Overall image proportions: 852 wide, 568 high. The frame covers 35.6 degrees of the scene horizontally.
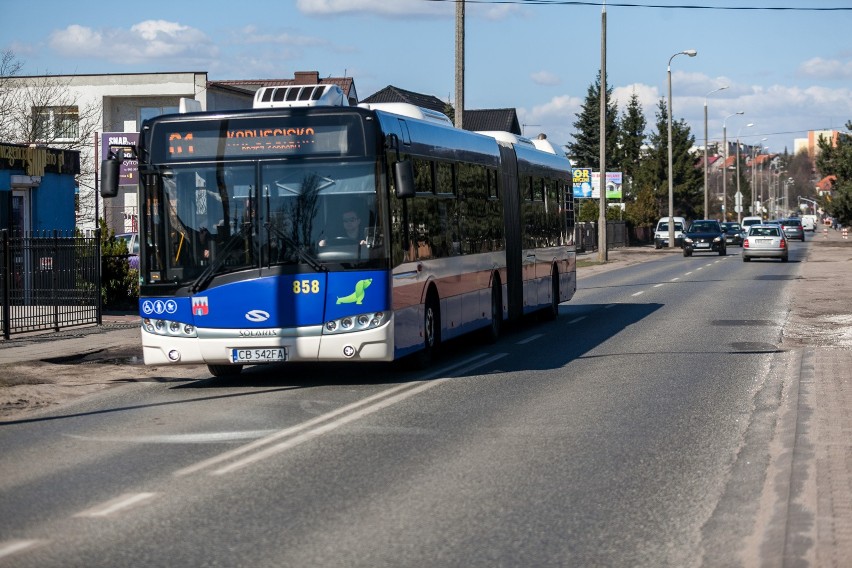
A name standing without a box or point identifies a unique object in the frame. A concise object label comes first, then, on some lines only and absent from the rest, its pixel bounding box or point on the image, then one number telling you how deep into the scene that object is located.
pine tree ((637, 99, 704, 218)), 105.62
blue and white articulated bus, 13.27
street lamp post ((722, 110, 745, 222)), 109.04
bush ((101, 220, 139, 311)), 25.92
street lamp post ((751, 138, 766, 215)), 152.95
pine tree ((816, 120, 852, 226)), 72.44
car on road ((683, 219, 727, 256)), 62.69
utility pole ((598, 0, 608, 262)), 50.19
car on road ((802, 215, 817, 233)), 144.11
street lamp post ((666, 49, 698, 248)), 71.94
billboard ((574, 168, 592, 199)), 69.12
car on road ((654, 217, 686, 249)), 81.59
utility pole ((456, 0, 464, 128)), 29.44
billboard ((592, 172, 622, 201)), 87.62
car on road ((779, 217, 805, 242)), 94.12
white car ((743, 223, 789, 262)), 53.56
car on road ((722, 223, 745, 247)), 83.44
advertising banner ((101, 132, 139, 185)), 27.76
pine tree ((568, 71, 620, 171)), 104.06
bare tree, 52.00
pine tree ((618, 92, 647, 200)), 111.38
